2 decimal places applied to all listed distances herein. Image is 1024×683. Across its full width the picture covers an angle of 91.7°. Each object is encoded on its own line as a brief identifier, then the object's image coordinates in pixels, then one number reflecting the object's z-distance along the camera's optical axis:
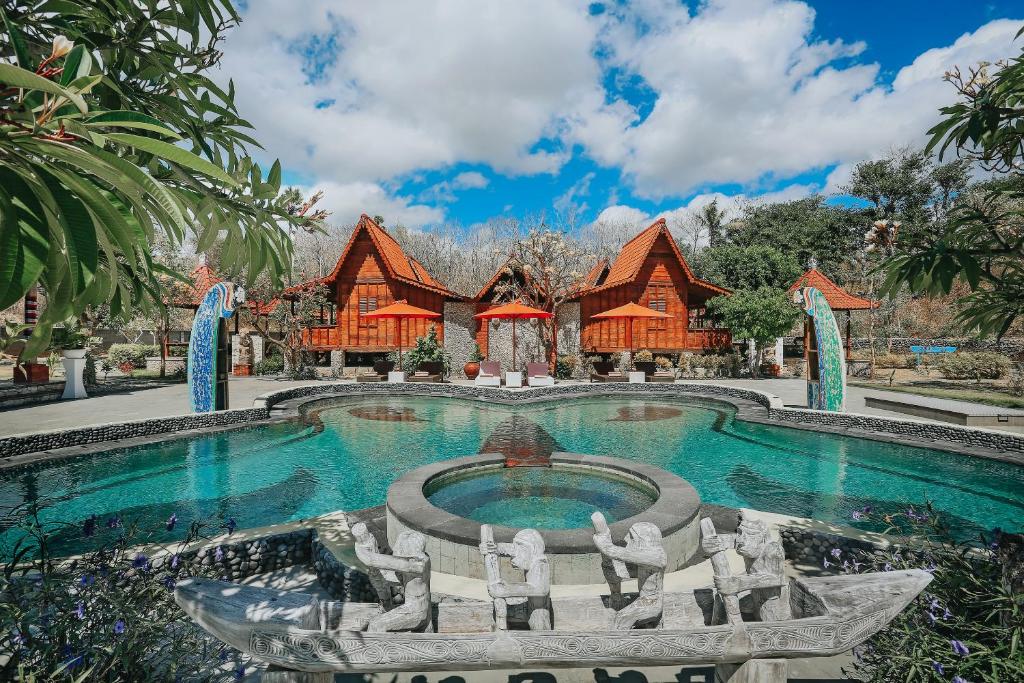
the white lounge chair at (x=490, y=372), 19.30
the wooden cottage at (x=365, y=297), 22.55
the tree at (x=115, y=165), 1.02
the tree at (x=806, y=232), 34.88
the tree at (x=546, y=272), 22.16
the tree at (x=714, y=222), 37.25
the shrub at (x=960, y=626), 2.50
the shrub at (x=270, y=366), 23.22
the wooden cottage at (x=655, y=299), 22.31
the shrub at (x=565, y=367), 21.97
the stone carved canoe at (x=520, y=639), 2.49
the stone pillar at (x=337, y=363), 22.56
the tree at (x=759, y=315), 19.52
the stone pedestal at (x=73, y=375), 15.41
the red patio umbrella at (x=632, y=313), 19.56
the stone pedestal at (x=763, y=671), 2.62
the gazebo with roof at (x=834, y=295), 21.91
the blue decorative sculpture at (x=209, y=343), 11.71
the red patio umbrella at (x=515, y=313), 18.19
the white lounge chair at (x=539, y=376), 18.48
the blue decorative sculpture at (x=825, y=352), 11.50
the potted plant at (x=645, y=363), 20.86
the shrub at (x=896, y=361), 25.06
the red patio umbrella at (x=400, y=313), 19.24
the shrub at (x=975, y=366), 18.62
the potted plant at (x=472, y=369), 21.25
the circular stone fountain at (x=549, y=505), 4.71
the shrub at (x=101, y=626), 2.45
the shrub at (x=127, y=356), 23.92
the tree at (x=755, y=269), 26.91
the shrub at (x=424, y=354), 20.88
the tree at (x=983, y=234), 2.34
